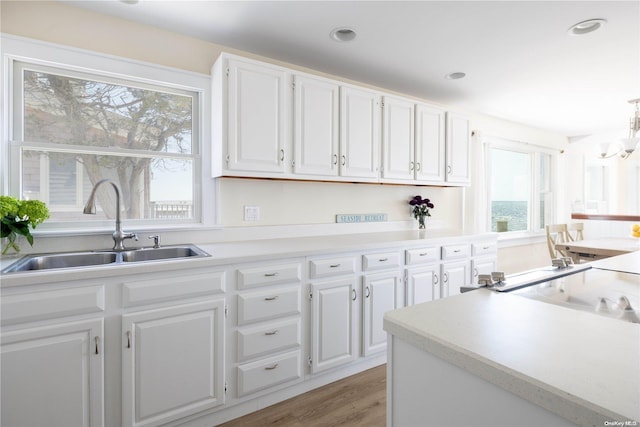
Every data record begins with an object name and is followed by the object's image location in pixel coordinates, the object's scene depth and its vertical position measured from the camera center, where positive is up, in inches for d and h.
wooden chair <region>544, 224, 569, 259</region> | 149.1 -11.9
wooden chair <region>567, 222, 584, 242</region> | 177.5 -9.5
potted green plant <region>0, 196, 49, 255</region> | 65.4 -1.2
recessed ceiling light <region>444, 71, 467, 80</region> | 117.6 +49.4
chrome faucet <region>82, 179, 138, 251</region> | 78.0 -5.5
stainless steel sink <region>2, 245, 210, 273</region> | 68.0 -10.5
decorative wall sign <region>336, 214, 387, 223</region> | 120.7 -2.4
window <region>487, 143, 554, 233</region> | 176.9 +13.5
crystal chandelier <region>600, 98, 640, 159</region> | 123.8 +27.7
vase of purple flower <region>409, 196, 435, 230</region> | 137.9 +1.0
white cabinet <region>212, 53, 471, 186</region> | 87.9 +25.7
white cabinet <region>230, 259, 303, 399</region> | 74.5 -27.4
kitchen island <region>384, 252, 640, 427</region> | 21.3 -11.4
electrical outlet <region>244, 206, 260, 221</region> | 101.4 -0.5
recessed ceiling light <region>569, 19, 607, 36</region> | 83.4 +48.2
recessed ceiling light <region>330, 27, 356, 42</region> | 88.4 +48.7
